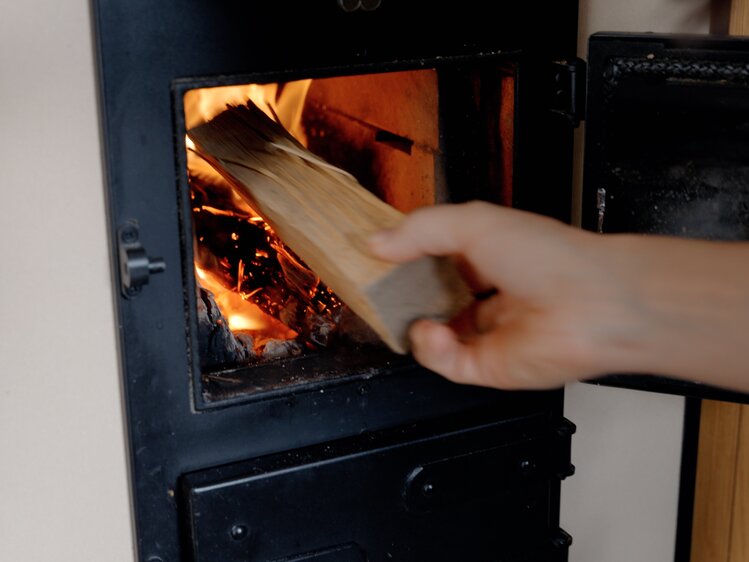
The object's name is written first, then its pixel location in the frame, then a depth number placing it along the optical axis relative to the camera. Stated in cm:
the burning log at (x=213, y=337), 114
